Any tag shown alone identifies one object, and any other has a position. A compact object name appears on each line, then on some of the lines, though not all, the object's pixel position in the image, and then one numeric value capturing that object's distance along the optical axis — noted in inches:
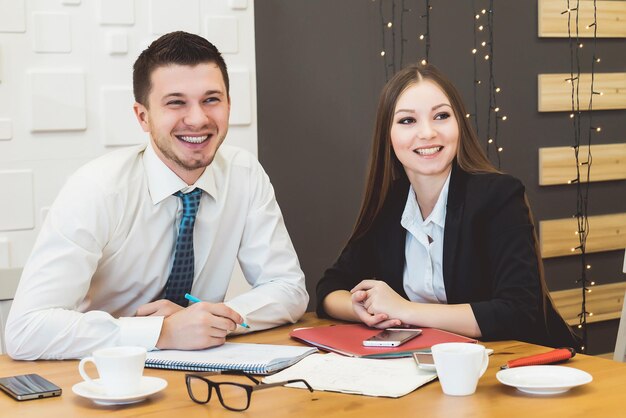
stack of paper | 81.2
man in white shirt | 94.3
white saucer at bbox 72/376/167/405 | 78.3
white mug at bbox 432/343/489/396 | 78.6
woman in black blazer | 102.4
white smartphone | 91.4
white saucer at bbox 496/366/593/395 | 79.0
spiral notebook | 87.2
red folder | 89.9
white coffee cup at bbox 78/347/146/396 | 78.5
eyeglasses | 77.9
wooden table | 76.4
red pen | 85.0
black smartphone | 81.2
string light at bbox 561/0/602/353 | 196.5
